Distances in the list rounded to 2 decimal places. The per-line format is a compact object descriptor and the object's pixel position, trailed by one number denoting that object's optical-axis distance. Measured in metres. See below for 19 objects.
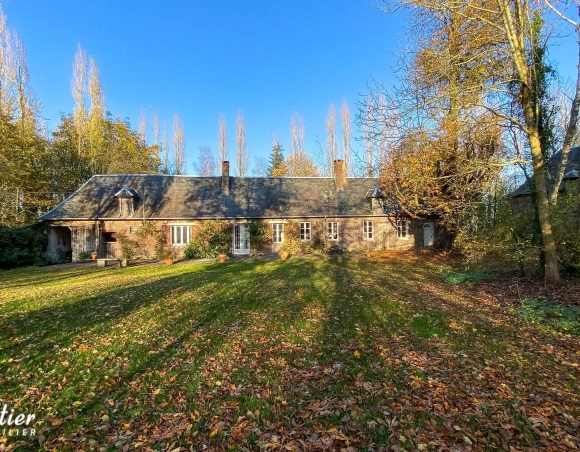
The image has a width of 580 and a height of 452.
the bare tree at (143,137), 37.92
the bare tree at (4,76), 22.25
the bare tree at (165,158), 39.75
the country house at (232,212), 20.17
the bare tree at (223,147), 40.81
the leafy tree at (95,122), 30.66
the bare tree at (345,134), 36.41
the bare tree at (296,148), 40.19
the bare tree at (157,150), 38.72
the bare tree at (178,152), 41.25
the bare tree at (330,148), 37.28
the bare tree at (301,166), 39.59
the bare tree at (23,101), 23.92
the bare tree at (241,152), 40.78
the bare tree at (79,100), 30.38
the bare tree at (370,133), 9.10
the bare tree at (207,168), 44.03
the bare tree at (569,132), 8.33
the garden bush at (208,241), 20.25
